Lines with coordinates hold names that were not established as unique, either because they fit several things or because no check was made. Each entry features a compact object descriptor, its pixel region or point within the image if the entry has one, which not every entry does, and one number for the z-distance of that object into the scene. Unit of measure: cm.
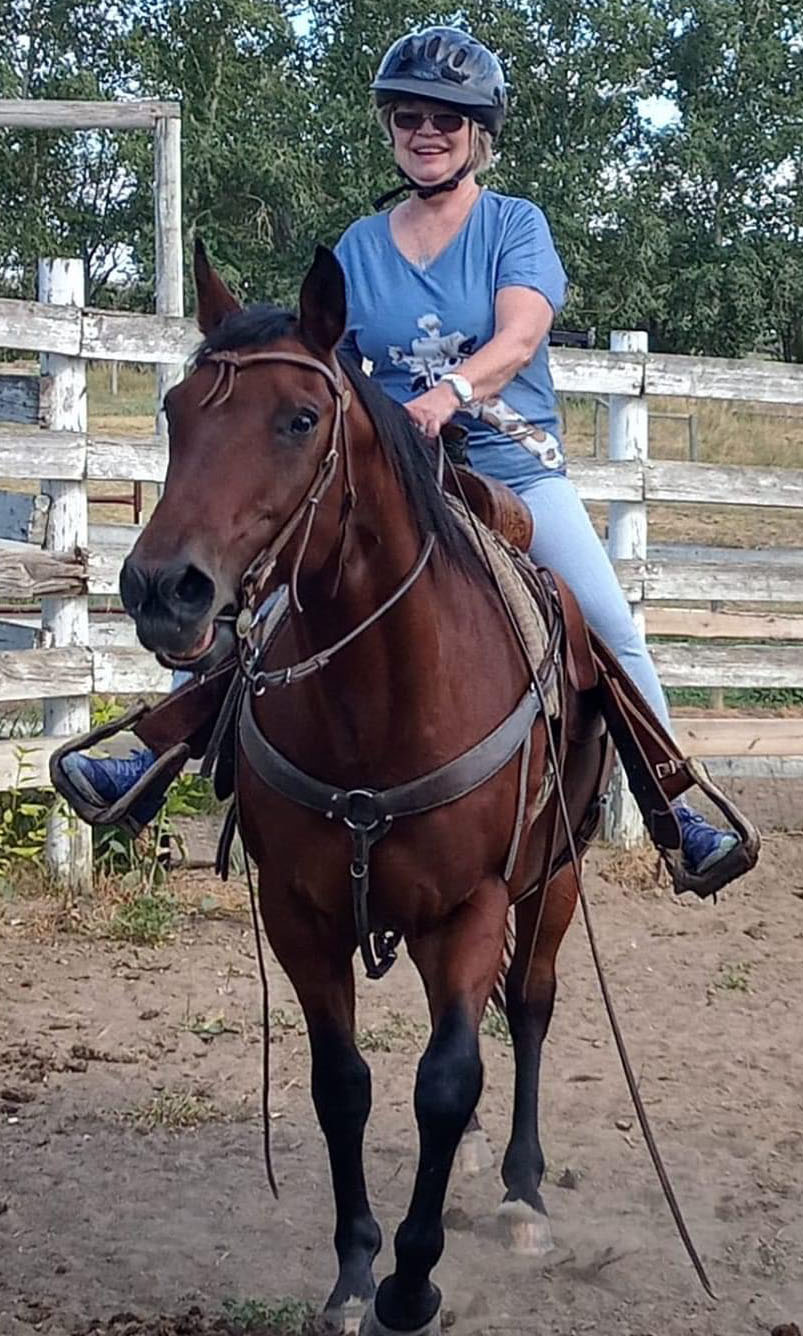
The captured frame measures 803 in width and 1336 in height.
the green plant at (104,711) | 747
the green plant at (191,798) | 721
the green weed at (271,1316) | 365
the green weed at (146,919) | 662
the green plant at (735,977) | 632
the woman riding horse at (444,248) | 368
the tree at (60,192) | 3412
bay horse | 261
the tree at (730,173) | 3834
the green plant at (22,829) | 692
